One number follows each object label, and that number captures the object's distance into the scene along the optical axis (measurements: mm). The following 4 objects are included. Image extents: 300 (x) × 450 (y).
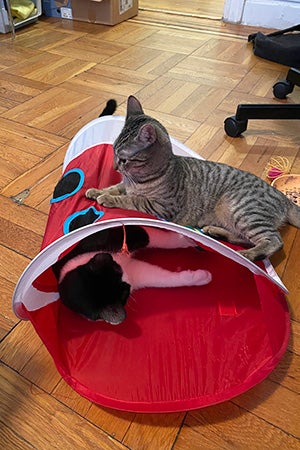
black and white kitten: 838
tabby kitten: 935
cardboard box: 2518
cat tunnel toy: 723
